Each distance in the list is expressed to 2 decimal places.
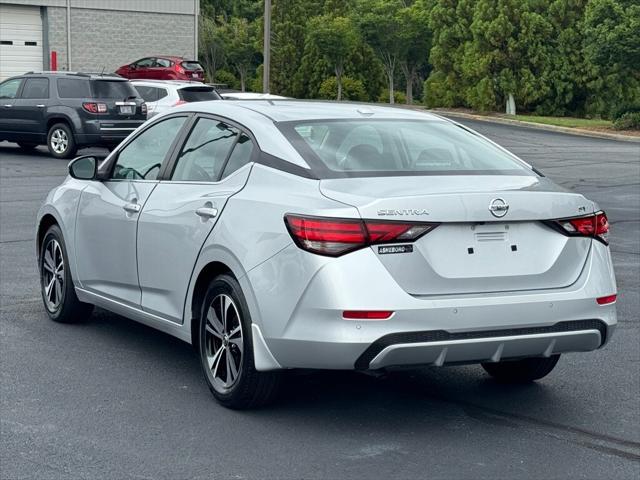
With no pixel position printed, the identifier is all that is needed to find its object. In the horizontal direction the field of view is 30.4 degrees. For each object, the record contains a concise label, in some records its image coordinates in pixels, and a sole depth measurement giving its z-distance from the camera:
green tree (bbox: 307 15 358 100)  52.66
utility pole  35.34
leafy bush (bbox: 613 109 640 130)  38.34
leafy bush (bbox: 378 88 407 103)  54.84
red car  43.28
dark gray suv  24.69
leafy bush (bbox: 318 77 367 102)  54.88
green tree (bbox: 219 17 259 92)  60.34
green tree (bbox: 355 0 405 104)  50.19
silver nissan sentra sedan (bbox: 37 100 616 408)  5.55
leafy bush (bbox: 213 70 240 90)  63.44
